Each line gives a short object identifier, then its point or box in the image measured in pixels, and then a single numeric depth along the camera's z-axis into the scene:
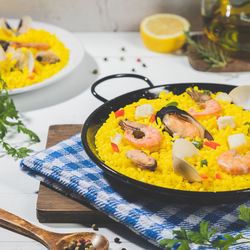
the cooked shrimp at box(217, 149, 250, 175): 0.76
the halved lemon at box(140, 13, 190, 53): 1.08
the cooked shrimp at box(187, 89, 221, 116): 0.83
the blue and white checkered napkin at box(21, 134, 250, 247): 0.75
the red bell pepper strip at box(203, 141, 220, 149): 0.79
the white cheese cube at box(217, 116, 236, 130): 0.81
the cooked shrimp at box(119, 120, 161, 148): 0.79
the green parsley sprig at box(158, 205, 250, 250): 0.72
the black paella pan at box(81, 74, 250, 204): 0.72
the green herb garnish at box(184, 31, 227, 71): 1.03
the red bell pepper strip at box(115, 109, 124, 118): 0.83
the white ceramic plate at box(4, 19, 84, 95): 0.94
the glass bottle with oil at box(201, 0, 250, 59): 1.05
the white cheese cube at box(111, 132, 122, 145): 0.80
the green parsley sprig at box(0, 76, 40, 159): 0.86
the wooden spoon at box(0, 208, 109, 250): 0.75
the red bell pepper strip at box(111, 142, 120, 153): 0.79
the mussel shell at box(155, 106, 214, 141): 0.80
